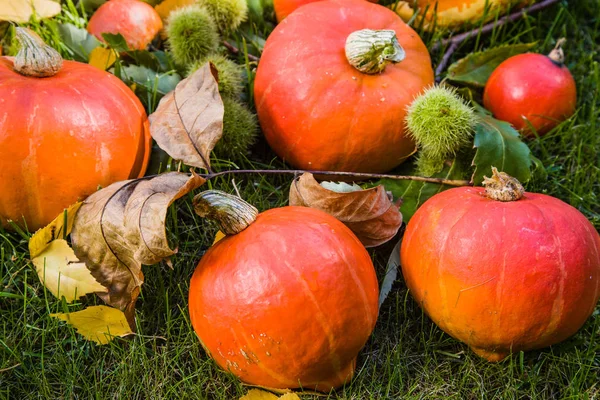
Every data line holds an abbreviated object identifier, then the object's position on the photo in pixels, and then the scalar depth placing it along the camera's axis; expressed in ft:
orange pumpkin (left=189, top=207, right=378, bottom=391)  5.67
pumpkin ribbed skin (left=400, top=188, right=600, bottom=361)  6.00
